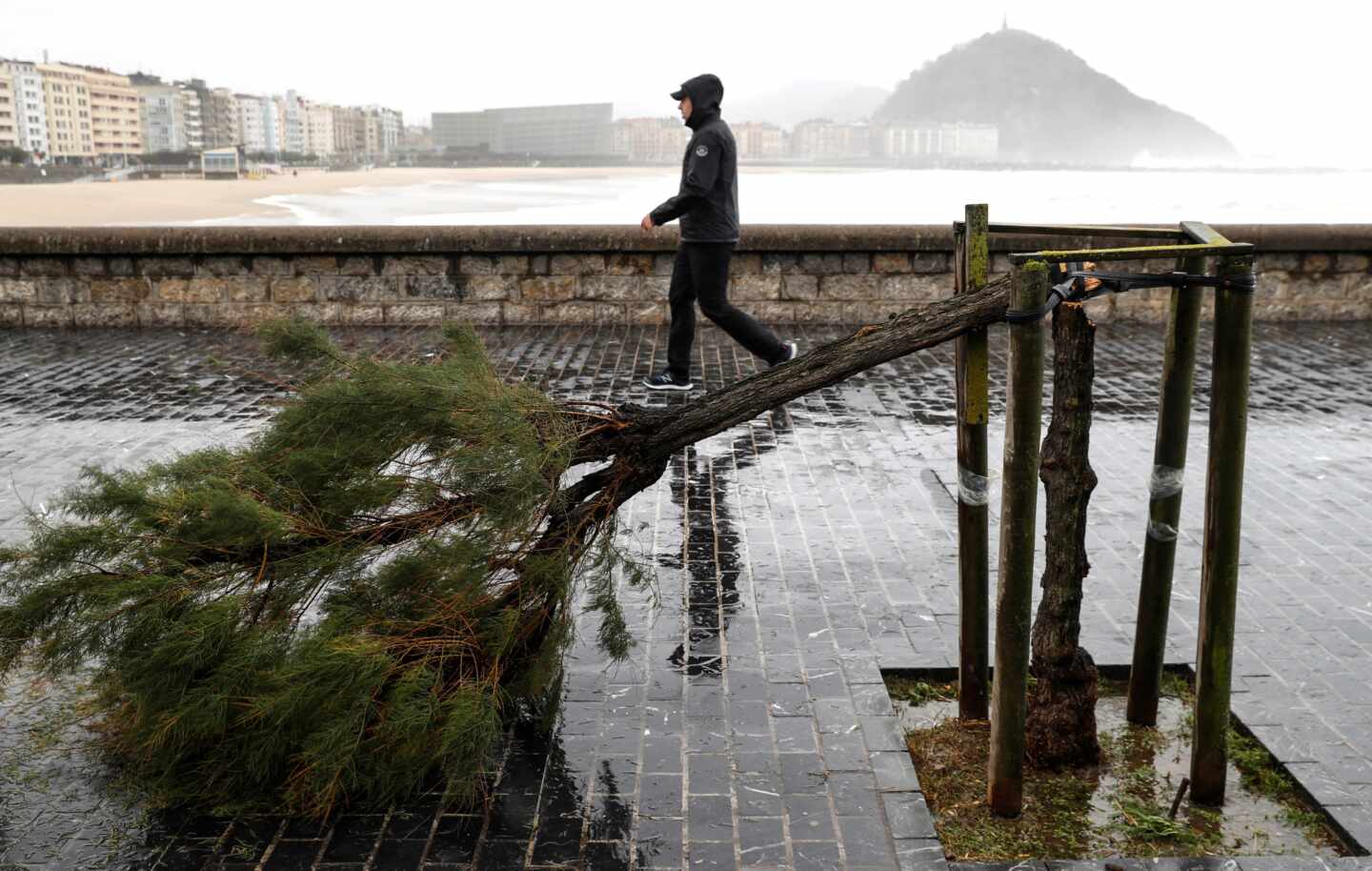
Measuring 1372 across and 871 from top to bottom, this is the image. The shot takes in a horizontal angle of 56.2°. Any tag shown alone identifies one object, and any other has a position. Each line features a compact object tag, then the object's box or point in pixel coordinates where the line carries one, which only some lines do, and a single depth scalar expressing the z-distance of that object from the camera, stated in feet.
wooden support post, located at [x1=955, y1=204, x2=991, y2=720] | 12.92
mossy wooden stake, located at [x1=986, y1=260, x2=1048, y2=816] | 11.15
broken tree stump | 11.92
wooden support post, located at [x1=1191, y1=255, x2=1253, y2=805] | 11.48
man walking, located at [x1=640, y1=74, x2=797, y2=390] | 29.32
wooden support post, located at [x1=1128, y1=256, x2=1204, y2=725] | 12.55
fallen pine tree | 11.76
